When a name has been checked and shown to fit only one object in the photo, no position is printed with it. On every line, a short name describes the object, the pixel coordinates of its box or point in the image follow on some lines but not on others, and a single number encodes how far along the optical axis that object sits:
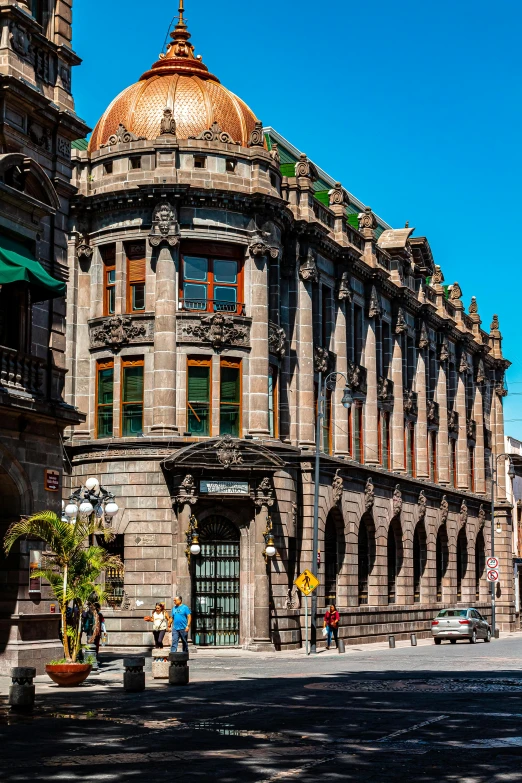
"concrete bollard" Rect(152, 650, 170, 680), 28.55
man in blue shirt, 33.16
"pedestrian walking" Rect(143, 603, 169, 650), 37.03
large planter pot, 25.84
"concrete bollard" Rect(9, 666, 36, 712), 20.91
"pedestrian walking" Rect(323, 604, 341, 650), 46.44
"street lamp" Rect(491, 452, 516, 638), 77.58
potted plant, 26.12
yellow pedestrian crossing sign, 41.75
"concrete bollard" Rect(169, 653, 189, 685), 26.50
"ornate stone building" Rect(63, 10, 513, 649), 42.53
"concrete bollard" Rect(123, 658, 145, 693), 24.89
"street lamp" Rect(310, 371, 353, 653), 43.28
